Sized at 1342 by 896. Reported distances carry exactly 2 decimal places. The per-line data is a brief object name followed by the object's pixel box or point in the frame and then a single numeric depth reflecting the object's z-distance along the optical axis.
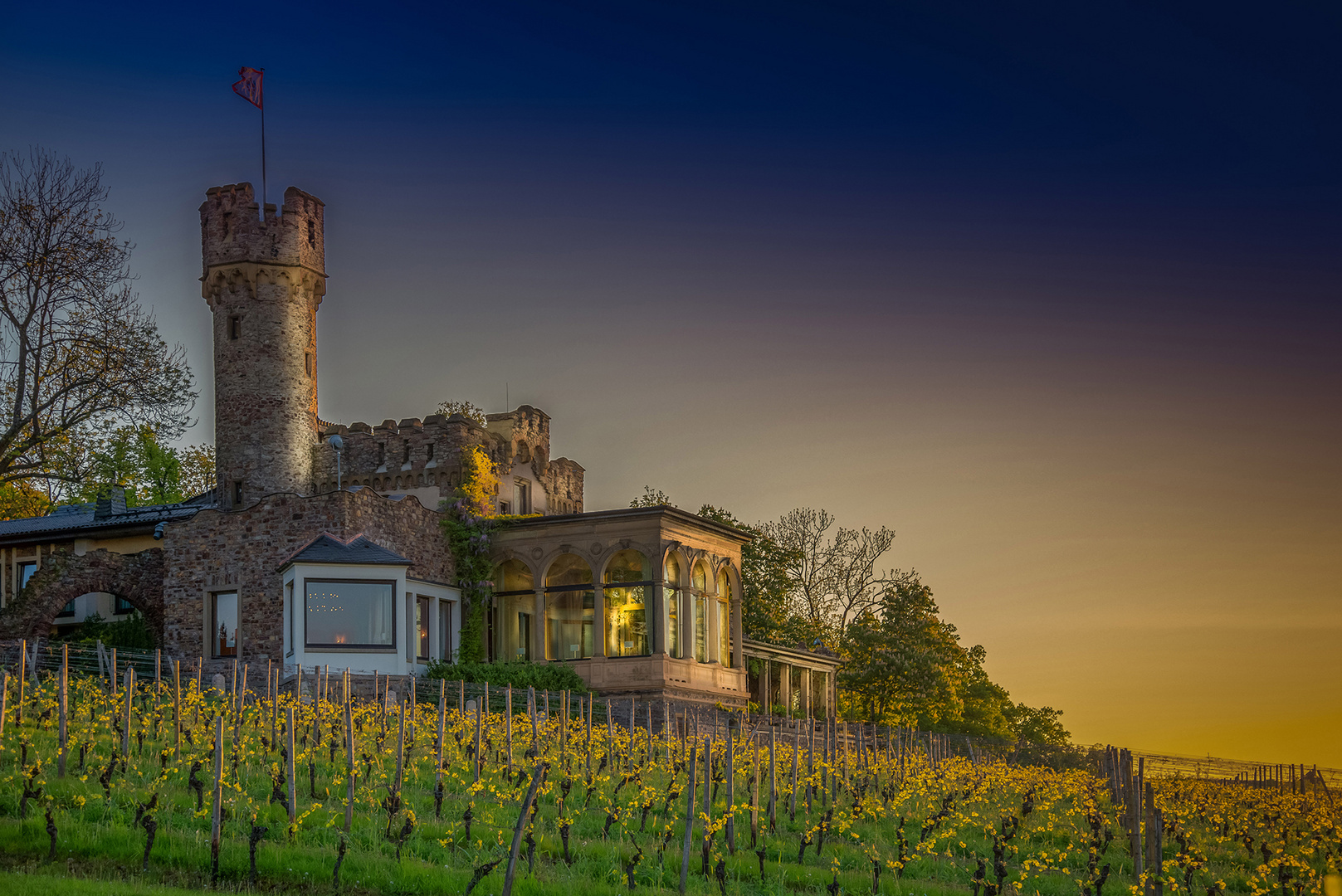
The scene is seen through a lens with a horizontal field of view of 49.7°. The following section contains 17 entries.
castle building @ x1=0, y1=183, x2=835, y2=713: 33.19
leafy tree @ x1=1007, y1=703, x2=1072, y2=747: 69.44
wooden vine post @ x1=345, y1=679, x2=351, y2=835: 18.00
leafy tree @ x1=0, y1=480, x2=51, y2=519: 47.34
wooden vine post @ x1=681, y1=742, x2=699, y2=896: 17.25
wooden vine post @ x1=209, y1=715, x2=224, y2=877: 16.20
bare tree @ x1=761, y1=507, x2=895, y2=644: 57.38
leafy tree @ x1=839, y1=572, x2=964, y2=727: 47.81
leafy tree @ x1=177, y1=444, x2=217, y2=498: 55.12
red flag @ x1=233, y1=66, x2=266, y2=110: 43.19
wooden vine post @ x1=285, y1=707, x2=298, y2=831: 17.53
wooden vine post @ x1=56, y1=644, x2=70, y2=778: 19.48
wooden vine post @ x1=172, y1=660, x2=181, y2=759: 21.65
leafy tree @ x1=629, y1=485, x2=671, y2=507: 52.25
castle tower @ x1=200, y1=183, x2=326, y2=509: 41.09
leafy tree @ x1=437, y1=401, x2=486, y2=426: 51.41
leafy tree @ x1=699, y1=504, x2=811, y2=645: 48.34
